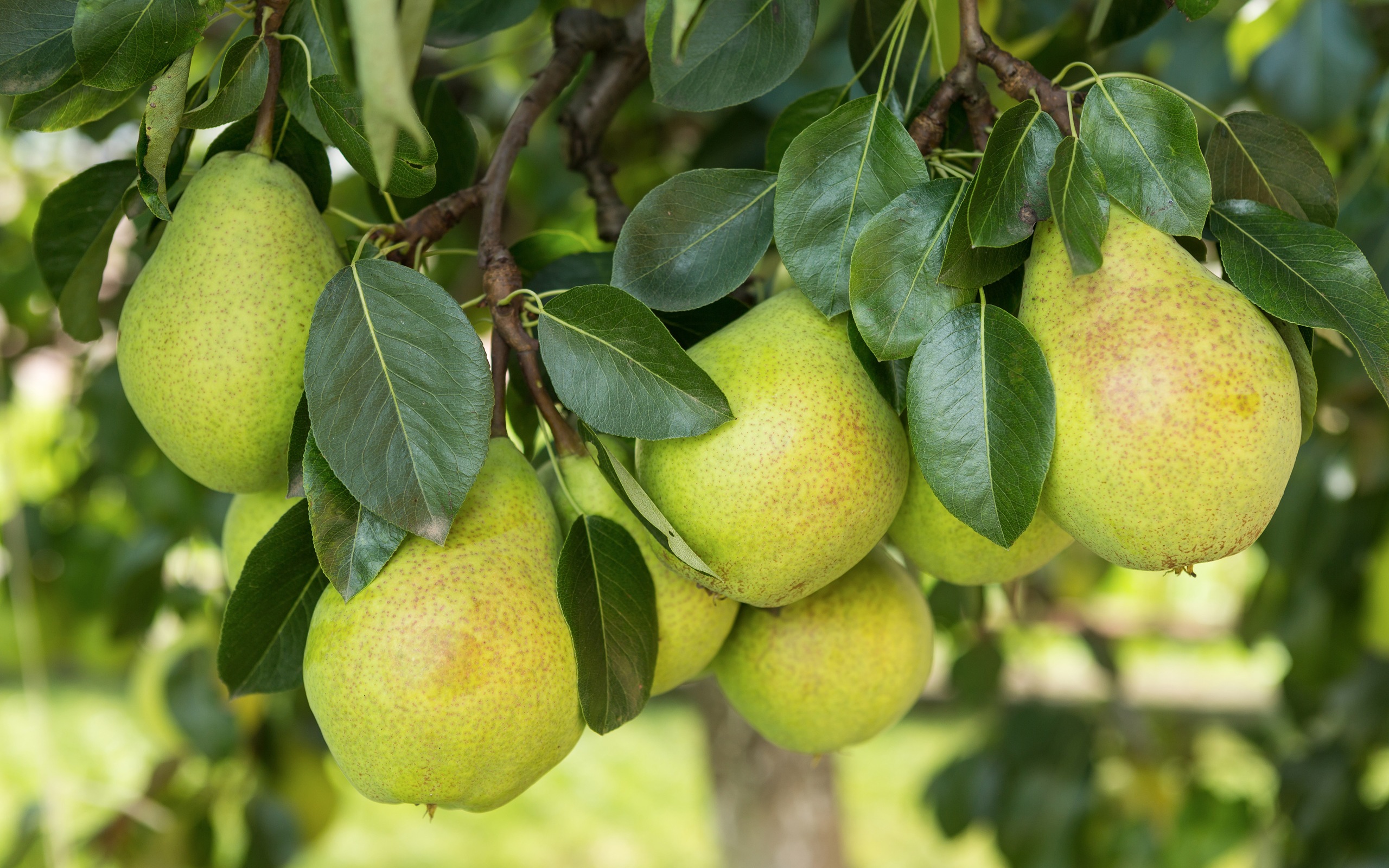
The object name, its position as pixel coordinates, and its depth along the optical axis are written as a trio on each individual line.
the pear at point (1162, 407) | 0.93
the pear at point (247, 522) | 1.02
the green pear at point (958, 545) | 1.00
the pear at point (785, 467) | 0.96
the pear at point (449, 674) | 0.94
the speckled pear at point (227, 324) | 0.97
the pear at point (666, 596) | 0.99
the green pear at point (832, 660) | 1.03
